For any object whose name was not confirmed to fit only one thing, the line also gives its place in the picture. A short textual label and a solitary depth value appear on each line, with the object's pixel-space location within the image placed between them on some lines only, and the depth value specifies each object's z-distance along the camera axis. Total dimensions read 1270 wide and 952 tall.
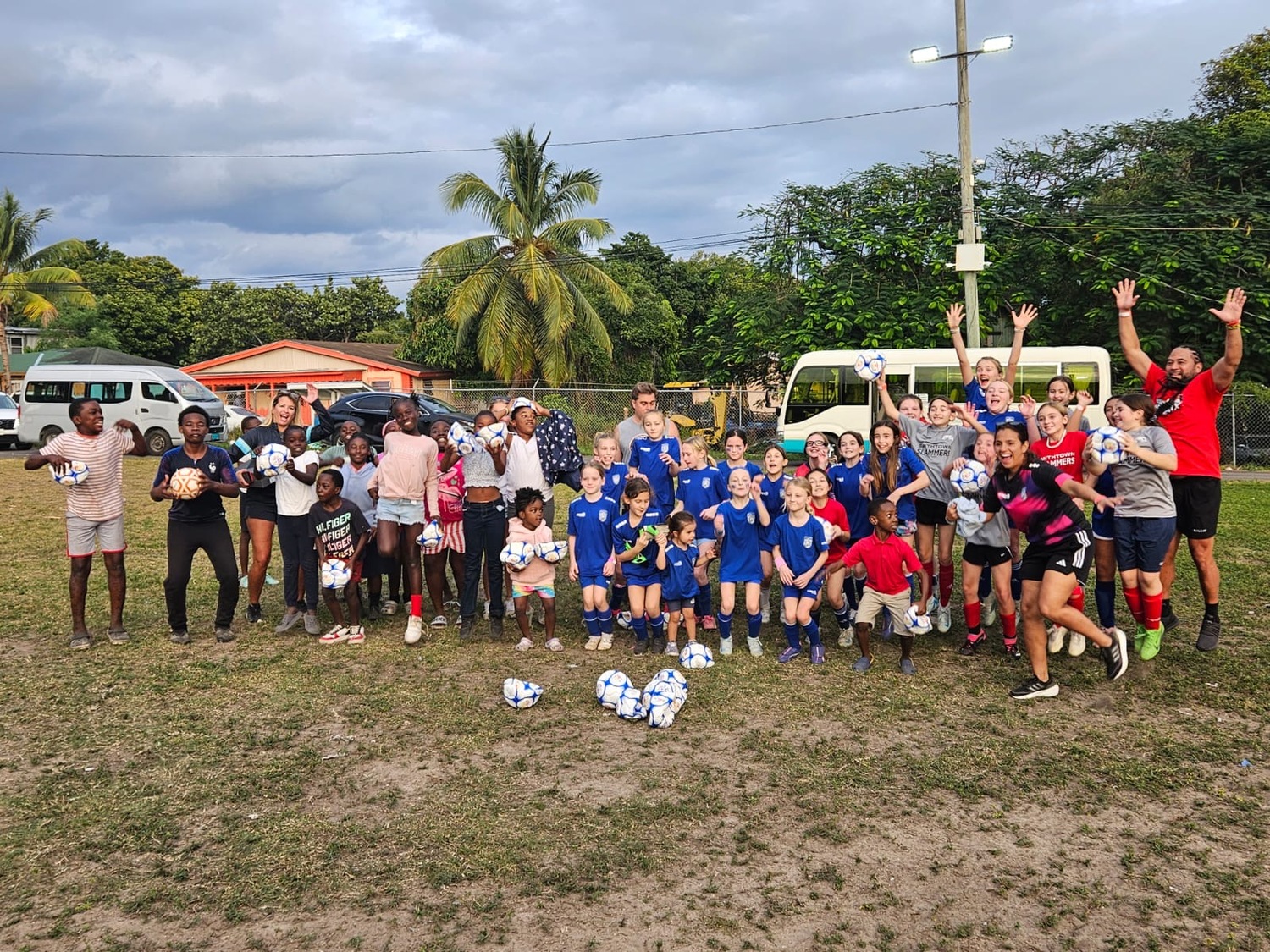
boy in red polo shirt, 6.02
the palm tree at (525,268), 26.83
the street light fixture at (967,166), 16.33
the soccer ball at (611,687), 5.39
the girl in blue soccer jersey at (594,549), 6.65
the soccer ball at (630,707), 5.23
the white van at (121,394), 22.62
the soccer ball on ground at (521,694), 5.39
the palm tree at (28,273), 33.66
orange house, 31.58
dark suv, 20.27
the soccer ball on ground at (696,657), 6.14
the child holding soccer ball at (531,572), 6.69
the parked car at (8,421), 25.34
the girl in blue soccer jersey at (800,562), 6.29
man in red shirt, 6.03
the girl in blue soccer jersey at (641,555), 6.52
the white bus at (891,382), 18.83
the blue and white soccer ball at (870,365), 7.20
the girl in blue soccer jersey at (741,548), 6.46
